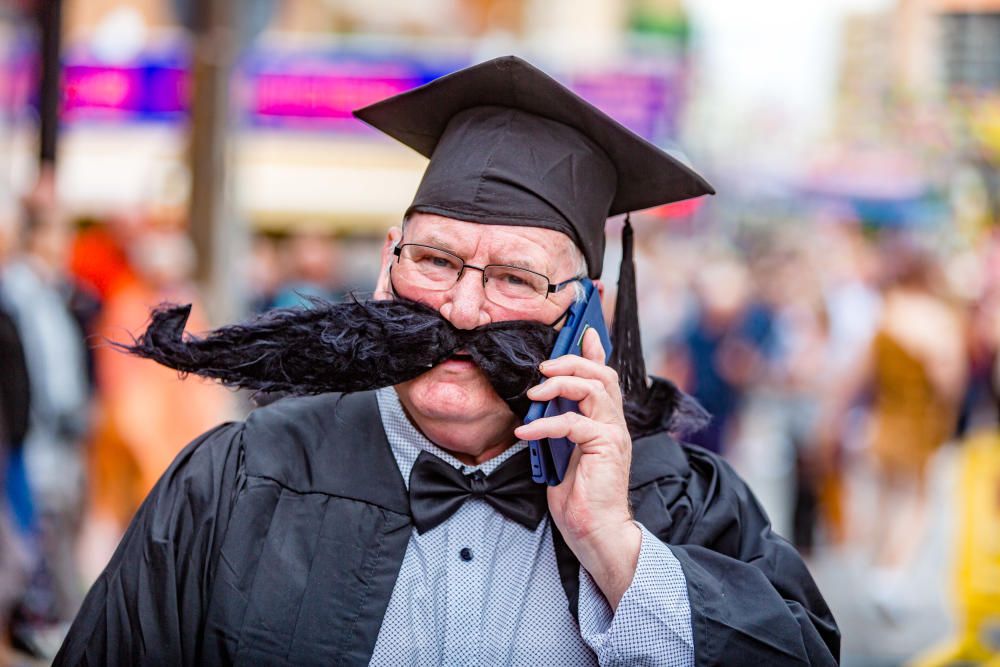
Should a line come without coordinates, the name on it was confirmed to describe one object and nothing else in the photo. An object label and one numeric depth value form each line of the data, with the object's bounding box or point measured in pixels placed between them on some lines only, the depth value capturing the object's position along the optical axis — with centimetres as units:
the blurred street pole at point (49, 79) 1265
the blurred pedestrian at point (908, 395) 1527
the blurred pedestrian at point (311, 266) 1948
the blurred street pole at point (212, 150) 1486
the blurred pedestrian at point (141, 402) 1225
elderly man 450
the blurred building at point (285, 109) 2719
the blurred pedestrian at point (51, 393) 1173
